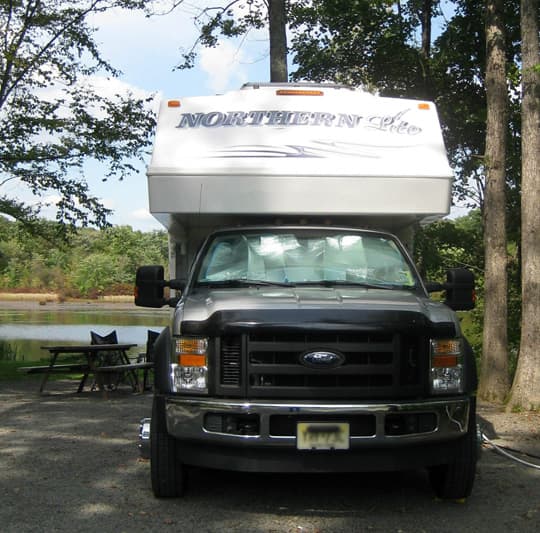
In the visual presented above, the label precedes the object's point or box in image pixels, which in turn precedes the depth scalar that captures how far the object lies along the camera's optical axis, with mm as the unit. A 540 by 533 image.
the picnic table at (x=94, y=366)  11805
